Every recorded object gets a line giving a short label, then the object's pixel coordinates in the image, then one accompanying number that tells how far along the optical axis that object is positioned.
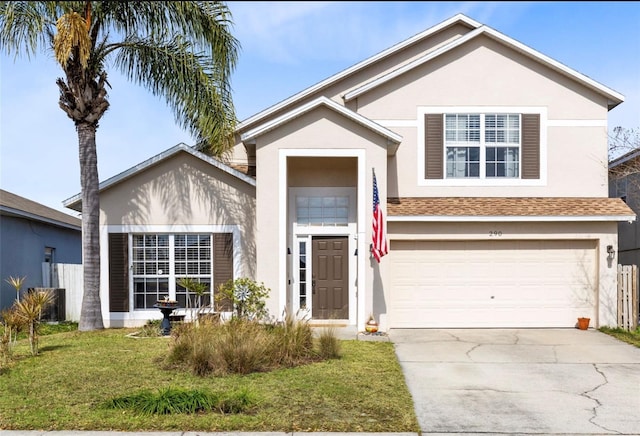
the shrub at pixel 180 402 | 7.13
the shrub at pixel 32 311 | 10.38
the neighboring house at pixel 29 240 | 18.66
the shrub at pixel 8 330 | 9.87
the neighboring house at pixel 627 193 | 16.47
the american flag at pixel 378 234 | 12.98
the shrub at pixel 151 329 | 12.95
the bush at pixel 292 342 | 9.69
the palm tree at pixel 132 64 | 13.02
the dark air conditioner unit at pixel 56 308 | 16.72
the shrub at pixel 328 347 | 10.26
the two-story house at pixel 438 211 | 14.45
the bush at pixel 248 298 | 12.89
